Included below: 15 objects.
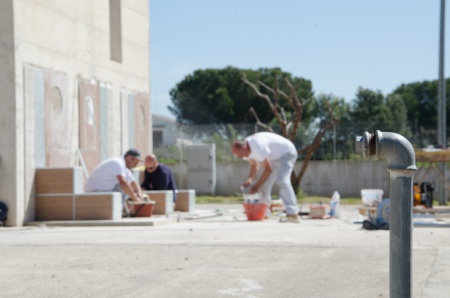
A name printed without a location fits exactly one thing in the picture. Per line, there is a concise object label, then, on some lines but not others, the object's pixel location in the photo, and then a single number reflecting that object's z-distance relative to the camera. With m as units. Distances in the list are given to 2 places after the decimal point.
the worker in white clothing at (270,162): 15.67
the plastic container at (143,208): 16.92
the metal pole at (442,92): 24.97
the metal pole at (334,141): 30.15
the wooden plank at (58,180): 16.50
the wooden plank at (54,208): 16.55
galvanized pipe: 4.38
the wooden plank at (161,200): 18.19
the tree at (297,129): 29.53
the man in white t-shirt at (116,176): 16.52
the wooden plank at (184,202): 20.14
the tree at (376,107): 63.78
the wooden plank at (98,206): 16.14
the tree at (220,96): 68.06
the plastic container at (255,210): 15.98
